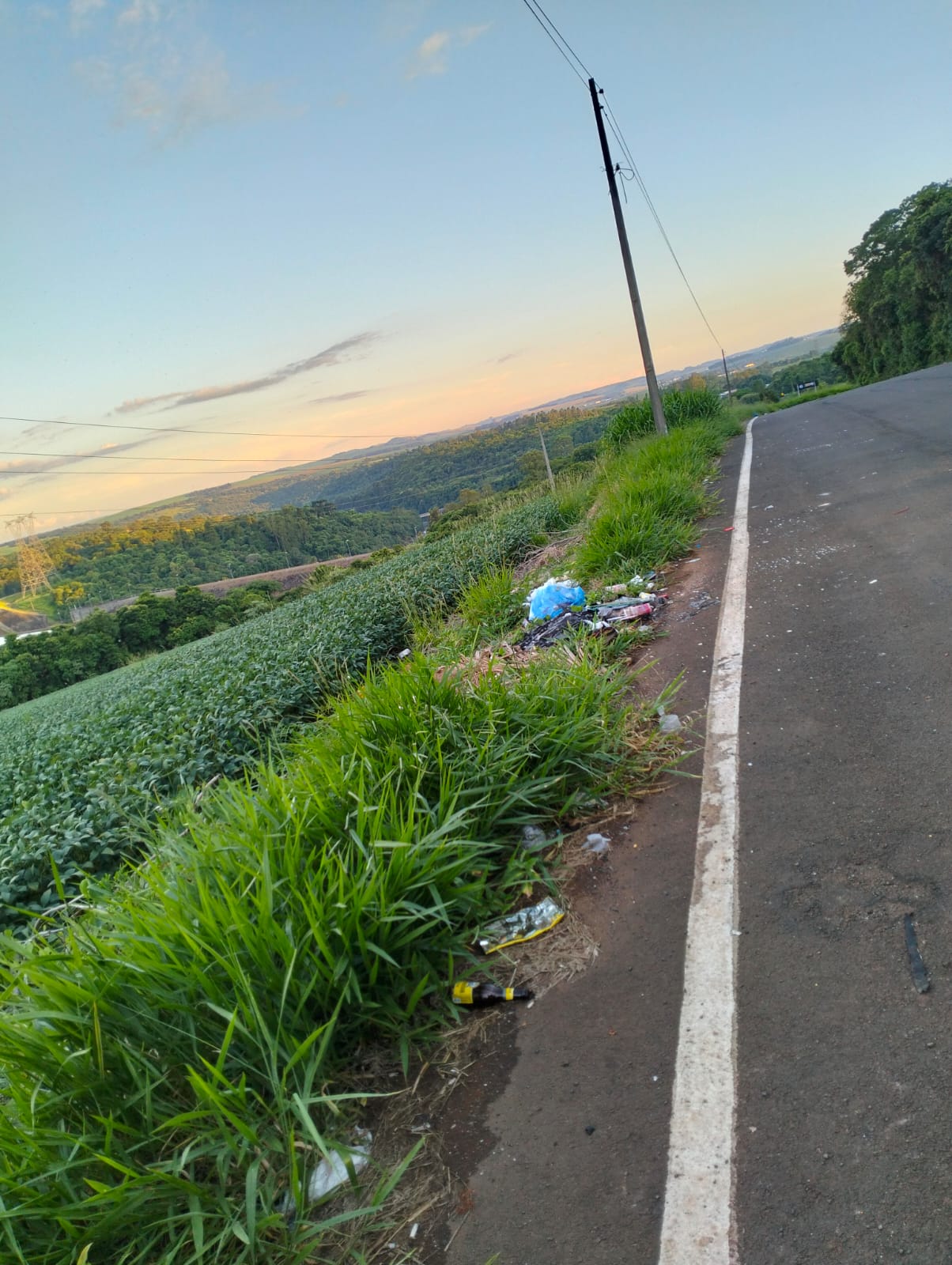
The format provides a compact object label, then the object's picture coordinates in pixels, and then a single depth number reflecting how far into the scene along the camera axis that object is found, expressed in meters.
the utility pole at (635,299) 15.27
